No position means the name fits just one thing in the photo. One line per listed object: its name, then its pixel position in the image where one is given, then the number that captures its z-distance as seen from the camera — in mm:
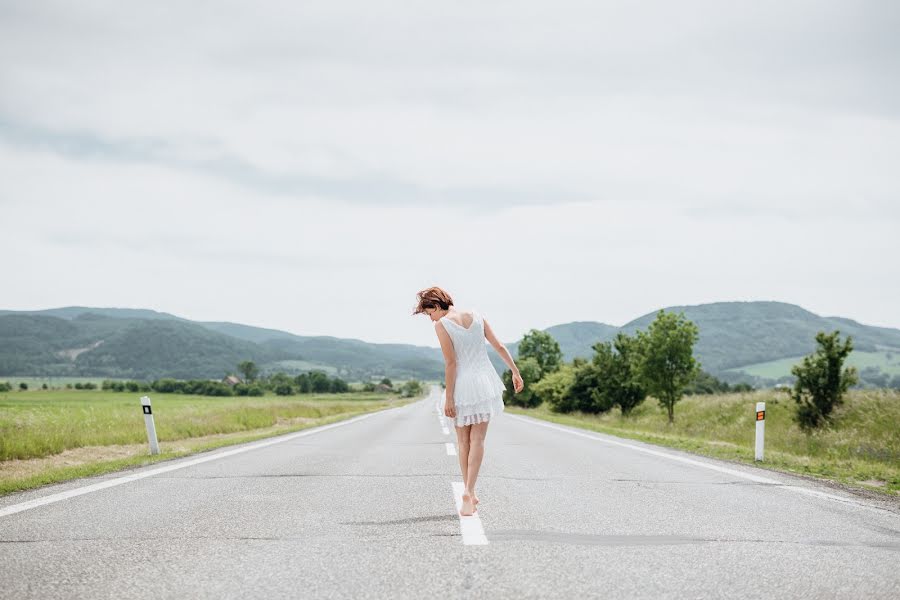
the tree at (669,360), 28594
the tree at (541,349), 75562
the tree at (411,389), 165200
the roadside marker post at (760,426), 10984
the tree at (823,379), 18453
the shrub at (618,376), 36438
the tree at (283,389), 122925
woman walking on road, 5230
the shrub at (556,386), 45906
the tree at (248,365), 198125
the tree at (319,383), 140250
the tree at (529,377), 68750
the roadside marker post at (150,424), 11492
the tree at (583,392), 42469
